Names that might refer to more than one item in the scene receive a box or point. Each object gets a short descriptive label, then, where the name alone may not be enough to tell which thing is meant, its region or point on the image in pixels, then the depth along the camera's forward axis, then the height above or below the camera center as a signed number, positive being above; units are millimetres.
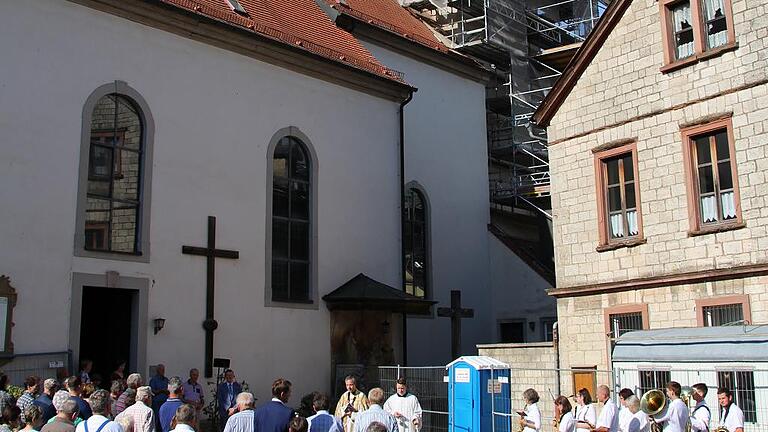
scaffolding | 29781 +10163
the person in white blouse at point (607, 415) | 10648 -658
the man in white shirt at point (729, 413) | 10797 -670
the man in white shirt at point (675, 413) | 10922 -658
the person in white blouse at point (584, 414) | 10875 -661
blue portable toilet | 14617 -564
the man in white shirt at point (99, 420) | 8023 -489
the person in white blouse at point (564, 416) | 10203 -635
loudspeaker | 17125 +40
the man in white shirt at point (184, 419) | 7576 -456
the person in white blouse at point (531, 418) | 11023 -702
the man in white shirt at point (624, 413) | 10562 -638
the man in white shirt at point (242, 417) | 8258 -486
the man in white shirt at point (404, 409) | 12266 -645
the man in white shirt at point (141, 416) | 9008 -507
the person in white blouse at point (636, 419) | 10477 -695
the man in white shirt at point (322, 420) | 8641 -550
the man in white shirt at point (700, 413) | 11188 -680
